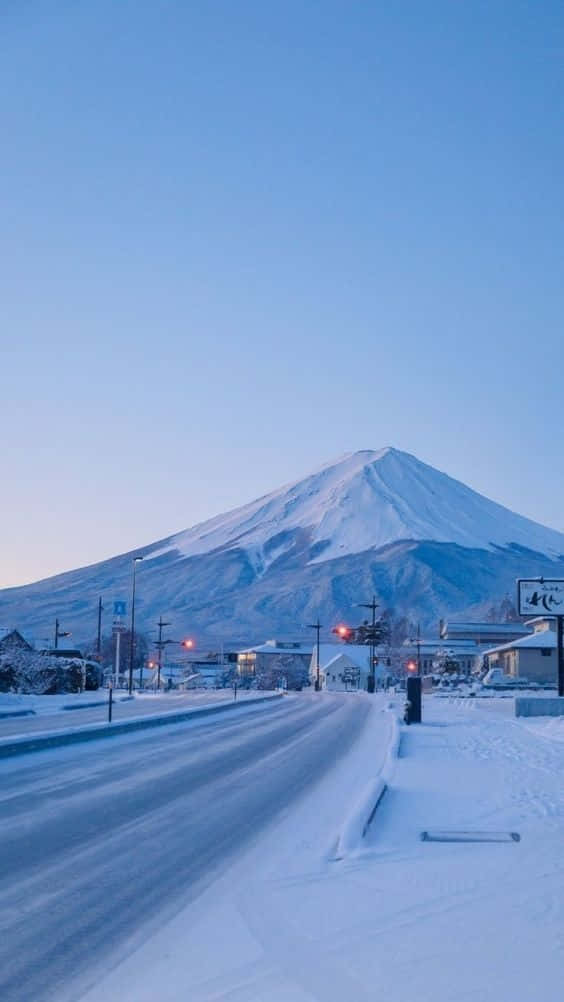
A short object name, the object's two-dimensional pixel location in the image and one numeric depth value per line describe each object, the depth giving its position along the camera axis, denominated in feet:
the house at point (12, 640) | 207.51
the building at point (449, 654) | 373.50
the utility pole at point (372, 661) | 260.83
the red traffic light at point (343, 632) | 229.66
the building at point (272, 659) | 464.77
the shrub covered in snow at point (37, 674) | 175.63
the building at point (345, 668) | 391.65
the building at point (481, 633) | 512.63
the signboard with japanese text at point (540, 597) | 152.76
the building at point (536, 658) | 261.44
